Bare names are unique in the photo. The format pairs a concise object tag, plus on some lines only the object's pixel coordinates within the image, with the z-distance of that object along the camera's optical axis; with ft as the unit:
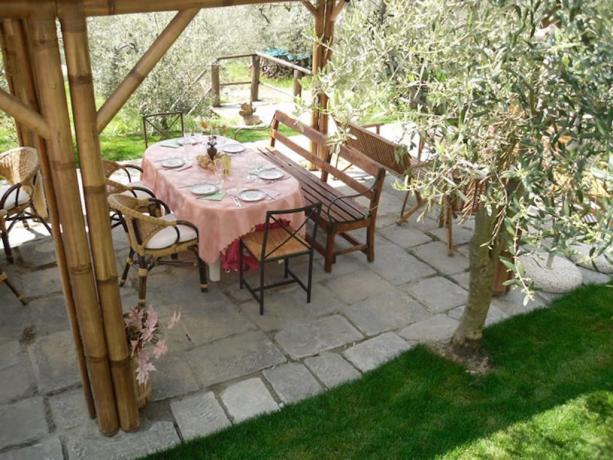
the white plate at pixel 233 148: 19.02
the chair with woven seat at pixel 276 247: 14.80
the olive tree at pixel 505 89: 7.13
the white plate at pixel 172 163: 17.48
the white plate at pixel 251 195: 15.52
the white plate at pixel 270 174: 16.96
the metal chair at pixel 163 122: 29.37
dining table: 15.11
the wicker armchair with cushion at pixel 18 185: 16.02
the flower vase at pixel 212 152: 17.35
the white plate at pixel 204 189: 15.78
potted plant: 10.97
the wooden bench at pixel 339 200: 16.69
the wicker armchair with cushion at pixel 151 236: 14.57
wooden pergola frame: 8.36
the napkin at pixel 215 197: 15.47
